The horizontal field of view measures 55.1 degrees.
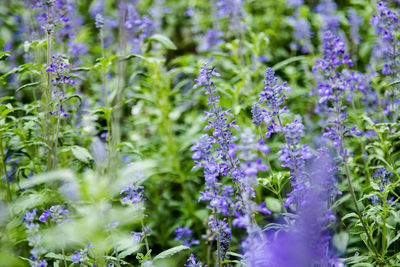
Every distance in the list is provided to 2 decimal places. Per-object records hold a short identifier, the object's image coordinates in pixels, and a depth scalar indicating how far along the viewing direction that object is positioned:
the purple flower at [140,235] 2.98
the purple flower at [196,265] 2.80
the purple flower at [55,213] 2.77
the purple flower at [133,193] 2.92
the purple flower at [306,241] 2.30
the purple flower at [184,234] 4.03
